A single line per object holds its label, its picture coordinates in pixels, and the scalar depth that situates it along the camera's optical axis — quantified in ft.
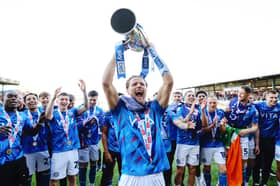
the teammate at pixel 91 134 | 17.62
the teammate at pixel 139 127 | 7.65
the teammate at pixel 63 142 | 13.47
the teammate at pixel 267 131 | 17.03
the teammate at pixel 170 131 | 16.51
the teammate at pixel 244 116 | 16.26
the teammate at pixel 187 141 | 15.43
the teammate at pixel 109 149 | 15.74
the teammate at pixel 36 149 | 13.66
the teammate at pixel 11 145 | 10.82
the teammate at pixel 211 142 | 15.42
